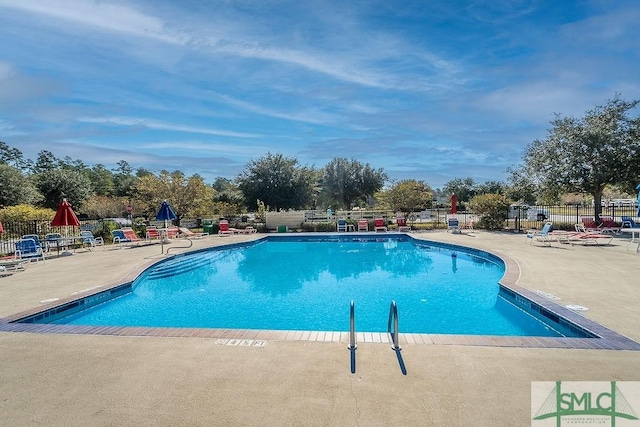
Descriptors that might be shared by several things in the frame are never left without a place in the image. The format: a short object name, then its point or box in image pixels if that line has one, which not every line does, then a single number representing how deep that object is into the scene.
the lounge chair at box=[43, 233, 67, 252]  14.22
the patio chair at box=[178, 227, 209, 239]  19.85
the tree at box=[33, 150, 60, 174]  64.90
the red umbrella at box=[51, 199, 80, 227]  13.39
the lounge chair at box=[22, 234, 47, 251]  13.32
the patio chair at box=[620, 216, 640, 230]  15.98
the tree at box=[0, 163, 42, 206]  27.48
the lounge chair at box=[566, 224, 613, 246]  13.99
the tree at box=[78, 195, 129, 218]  36.28
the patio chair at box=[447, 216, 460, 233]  19.56
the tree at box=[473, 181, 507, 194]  61.26
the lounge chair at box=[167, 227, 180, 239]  19.14
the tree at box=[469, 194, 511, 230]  19.62
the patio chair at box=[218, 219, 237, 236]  21.22
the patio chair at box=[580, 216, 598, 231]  17.13
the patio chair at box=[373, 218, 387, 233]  21.25
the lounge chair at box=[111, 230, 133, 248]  16.58
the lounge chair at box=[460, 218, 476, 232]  21.12
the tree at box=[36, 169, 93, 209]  35.22
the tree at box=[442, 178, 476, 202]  64.81
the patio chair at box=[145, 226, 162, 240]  17.72
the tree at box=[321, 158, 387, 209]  34.00
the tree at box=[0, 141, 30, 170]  59.91
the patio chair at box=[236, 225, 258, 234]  22.06
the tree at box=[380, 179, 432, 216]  23.17
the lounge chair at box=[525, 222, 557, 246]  14.13
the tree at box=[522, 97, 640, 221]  17.33
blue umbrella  15.36
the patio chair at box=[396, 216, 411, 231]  21.70
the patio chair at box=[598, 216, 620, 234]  16.67
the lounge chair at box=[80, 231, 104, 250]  15.24
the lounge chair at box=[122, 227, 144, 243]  16.61
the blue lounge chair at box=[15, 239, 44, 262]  11.91
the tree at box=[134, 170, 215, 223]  23.09
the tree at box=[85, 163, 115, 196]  55.19
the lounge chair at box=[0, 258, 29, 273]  10.40
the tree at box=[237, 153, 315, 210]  27.88
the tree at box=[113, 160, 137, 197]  56.72
